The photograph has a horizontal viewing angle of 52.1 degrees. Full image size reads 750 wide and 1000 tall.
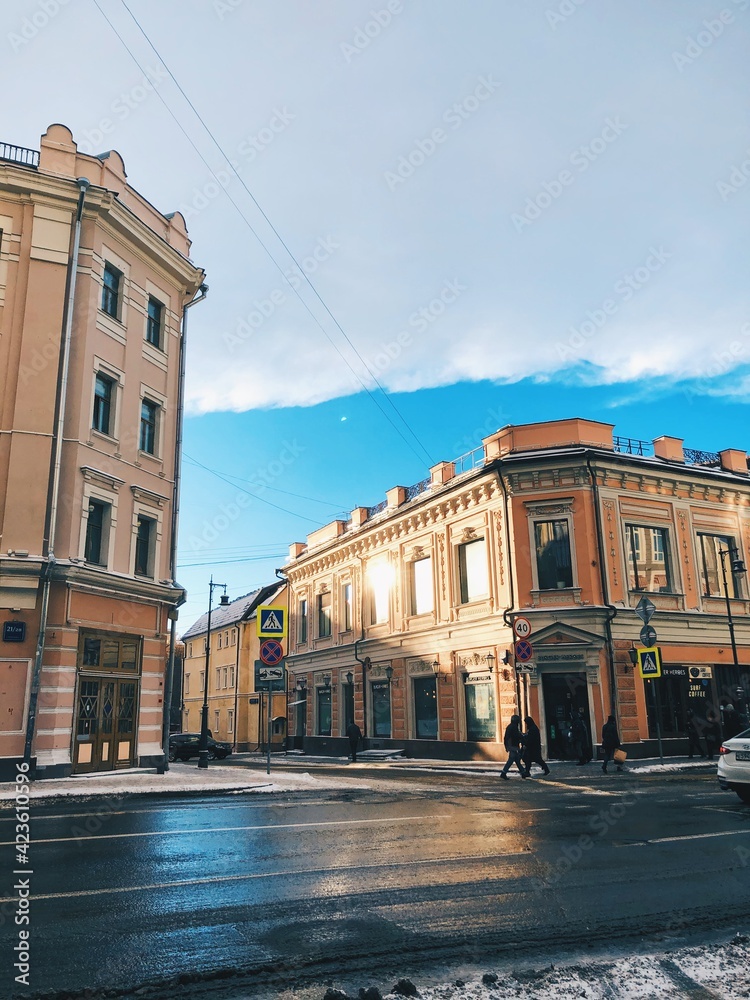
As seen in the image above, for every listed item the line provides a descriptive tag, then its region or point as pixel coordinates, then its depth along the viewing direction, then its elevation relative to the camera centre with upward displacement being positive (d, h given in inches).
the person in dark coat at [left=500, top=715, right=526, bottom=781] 772.5 -34.0
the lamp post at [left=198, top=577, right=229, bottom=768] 937.3 -38.9
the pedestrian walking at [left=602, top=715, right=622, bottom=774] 847.7 -37.7
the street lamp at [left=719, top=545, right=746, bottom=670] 1038.5 +188.0
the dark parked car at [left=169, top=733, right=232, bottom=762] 1473.9 -68.8
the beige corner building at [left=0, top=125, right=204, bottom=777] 708.0 +244.8
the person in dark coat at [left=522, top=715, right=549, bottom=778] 782.5 -43.7
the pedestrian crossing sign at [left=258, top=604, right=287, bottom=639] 727.1 +79.9
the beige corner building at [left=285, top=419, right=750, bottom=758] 990.4 +154.3
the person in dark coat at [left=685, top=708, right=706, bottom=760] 1004.6 -42.4
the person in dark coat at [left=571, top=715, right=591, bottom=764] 918.1 -41.6
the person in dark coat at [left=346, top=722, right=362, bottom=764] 1166.3 -41.7
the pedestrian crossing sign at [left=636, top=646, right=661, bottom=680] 850.8 +41.9
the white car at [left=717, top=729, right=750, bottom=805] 503.8 -42.5
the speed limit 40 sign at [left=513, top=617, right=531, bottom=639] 887.7 +85.8
